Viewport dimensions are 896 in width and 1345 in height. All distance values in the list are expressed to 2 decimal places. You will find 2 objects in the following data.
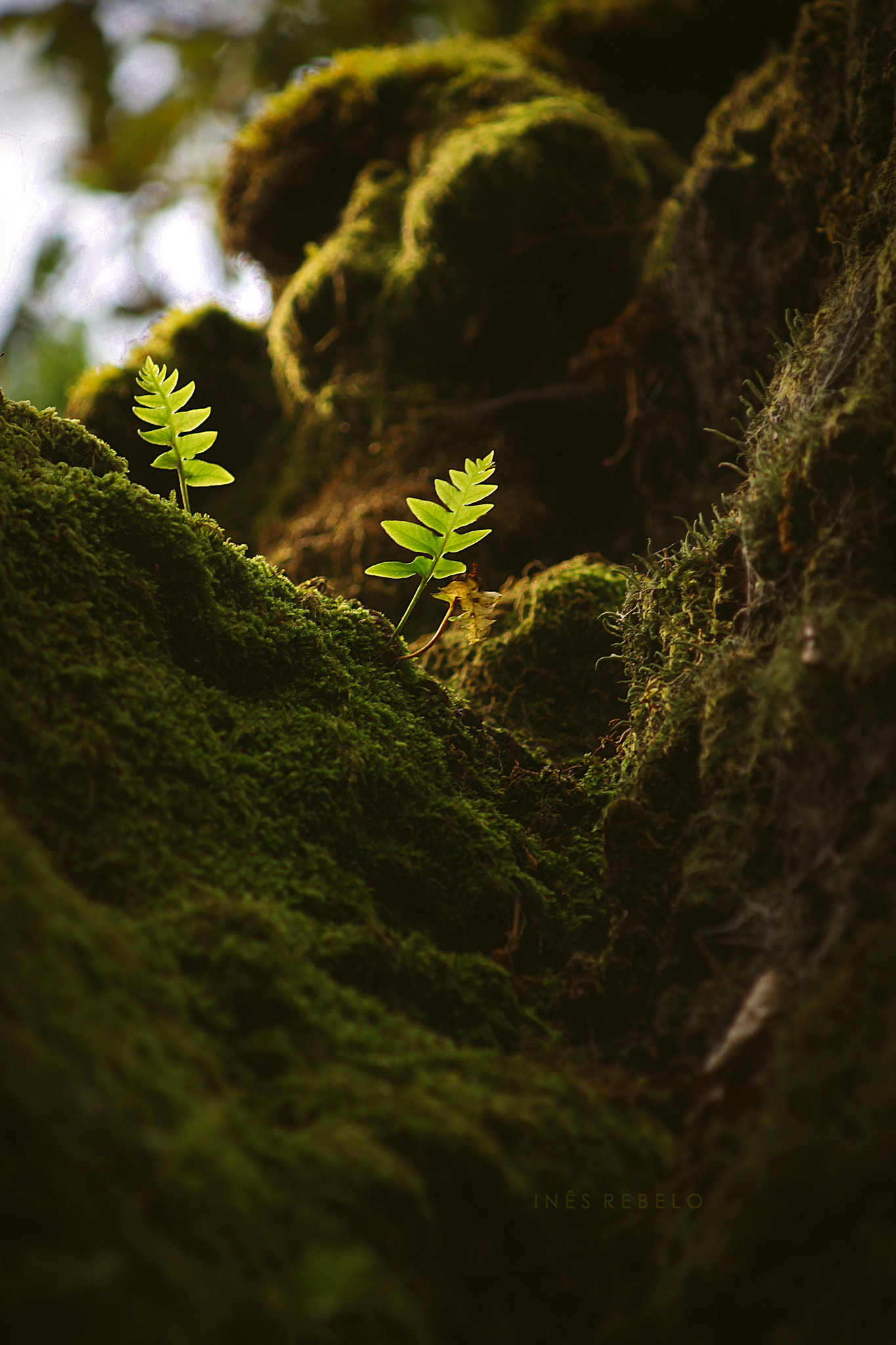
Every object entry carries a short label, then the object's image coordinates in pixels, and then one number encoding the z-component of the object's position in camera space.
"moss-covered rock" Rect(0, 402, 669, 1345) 1.08
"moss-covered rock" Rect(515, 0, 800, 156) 5.64
